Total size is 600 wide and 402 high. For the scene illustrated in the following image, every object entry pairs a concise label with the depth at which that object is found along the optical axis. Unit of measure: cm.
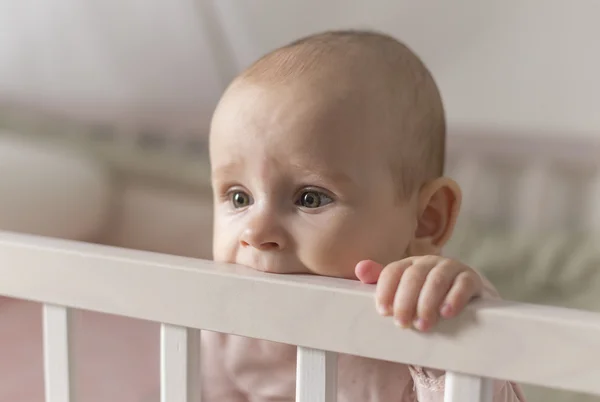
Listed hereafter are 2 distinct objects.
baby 89
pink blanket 102
